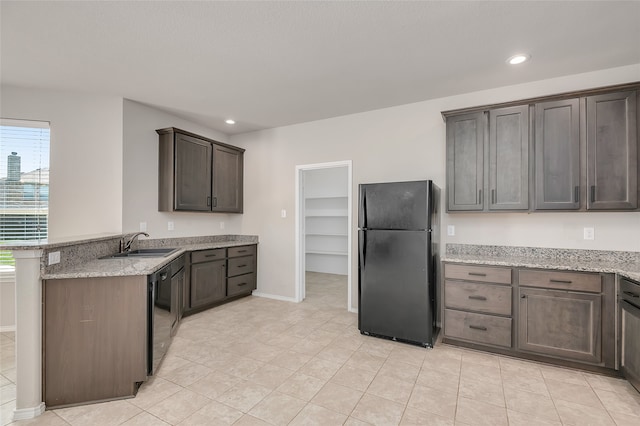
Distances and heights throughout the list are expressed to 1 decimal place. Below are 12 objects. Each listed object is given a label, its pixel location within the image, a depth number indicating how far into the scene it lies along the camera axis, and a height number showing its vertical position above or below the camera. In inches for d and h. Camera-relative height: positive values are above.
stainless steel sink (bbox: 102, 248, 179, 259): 118.5 -16.5
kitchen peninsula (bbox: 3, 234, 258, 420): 75.0 -17.9
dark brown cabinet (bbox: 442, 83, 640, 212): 97.8 +22.2
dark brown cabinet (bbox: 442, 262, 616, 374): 93.7 -33.9
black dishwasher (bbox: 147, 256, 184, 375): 87.8 -32.7
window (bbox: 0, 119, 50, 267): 127.1 +14.3
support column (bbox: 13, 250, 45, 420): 74.9 -30.5
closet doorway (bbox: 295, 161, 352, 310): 254.4 -11.0
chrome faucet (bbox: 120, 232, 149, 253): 123.4 -12.9
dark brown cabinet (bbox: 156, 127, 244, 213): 149.4 +22.5
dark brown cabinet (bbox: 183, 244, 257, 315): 149.6 -34.3
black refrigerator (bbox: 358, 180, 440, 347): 113.7 -18.3
